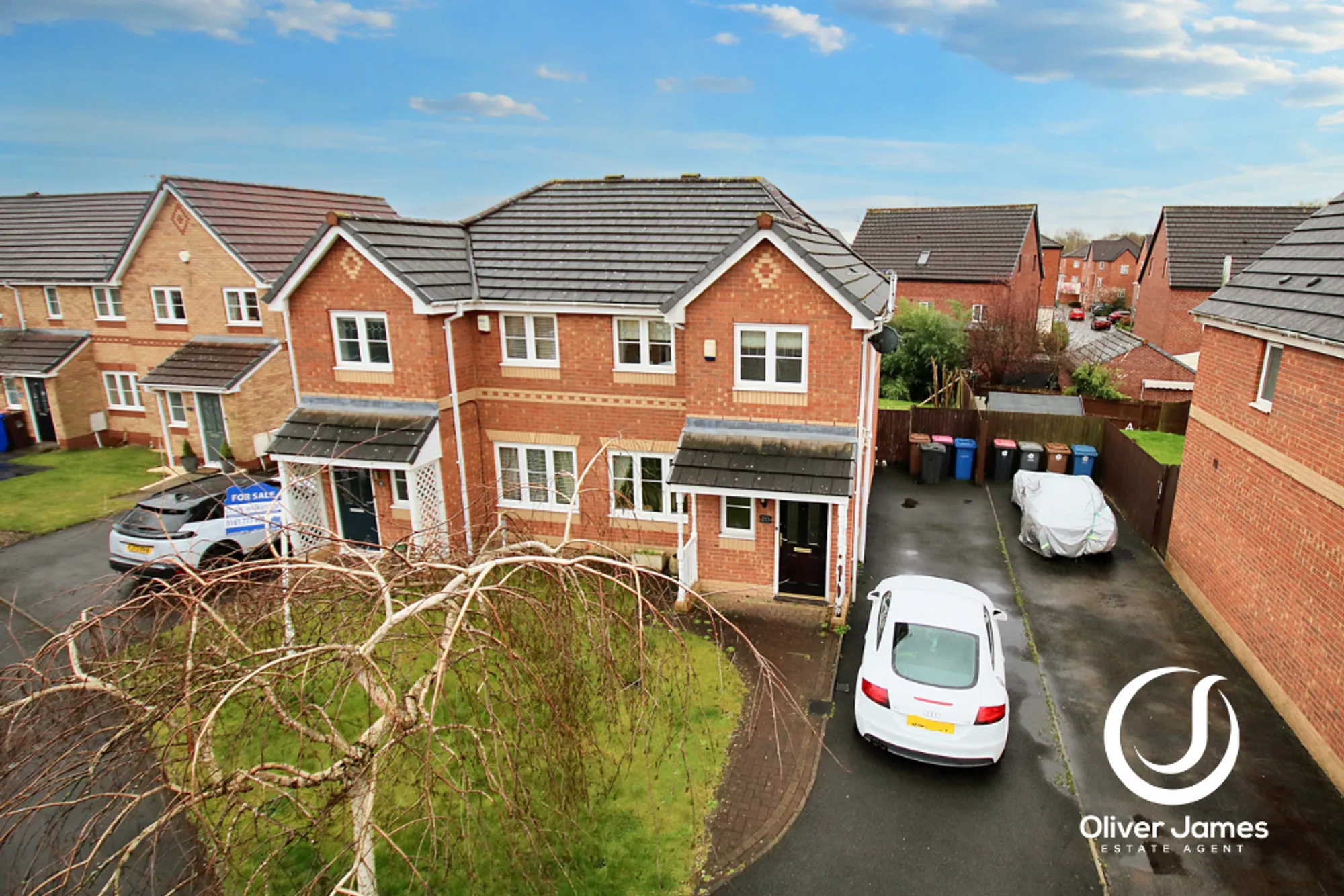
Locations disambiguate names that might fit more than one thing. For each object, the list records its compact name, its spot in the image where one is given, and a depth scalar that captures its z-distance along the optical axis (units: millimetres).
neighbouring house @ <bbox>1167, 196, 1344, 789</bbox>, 9422
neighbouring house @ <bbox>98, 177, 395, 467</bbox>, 21578
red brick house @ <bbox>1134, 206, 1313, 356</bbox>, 33594
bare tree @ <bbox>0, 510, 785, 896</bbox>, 4551
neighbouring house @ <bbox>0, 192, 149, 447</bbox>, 24188
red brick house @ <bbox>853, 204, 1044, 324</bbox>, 35750
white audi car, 8789
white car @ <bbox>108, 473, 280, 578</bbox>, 13712
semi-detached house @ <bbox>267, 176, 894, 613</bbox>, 12688
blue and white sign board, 9516
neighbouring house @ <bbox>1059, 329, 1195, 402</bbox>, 26875
